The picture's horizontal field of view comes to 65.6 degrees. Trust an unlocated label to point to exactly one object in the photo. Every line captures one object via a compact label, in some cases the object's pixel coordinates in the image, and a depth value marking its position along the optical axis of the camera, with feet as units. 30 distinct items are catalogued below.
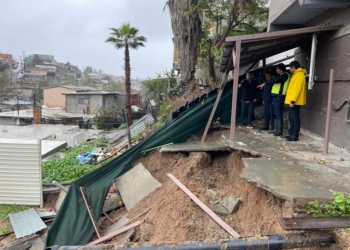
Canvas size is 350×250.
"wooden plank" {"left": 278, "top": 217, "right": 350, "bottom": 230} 7.61
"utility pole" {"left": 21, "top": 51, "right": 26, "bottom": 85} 202.51
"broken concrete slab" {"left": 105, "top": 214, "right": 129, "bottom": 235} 15.61
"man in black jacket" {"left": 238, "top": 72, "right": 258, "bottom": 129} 22.66
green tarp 16.88
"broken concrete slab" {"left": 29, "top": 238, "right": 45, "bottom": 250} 18.38
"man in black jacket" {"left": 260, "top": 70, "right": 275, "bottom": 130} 20.58
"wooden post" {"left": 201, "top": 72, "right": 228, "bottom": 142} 20.26
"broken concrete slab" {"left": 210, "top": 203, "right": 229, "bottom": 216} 12.59
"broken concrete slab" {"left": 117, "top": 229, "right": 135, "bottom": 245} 13.35
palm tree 66.49
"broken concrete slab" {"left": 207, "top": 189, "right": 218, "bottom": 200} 13.94
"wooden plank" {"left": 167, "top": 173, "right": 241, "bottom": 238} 10.99
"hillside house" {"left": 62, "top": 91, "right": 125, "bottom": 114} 102.63
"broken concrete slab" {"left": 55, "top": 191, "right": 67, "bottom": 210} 23.40
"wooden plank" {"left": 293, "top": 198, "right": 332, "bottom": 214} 8.62
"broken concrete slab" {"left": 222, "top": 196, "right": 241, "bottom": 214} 12.53
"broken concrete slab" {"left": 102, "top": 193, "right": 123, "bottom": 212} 18.95
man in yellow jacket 16.69
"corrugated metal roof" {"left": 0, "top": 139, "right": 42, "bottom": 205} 23.45
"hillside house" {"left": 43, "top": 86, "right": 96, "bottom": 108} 122.42
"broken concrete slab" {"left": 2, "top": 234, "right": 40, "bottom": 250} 18.21
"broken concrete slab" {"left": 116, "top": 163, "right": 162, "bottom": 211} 17.33
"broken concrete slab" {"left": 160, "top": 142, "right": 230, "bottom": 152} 17.79
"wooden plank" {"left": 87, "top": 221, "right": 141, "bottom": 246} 13.86
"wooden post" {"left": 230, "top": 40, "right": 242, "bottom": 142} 16.80
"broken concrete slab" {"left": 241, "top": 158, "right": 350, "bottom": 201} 9.56
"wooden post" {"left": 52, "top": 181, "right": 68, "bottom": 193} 23.18
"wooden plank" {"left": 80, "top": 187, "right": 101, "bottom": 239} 16.88
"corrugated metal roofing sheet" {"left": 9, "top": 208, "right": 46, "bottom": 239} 19.69
